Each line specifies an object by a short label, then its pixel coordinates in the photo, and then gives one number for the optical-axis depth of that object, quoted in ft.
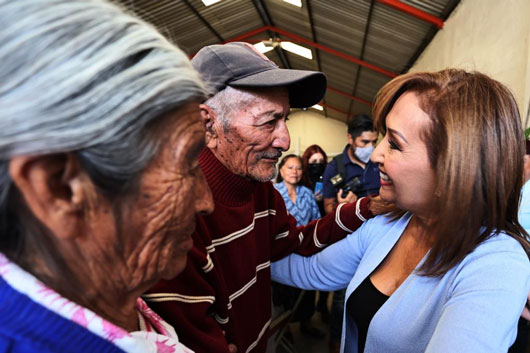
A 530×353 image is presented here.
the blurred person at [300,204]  11.07
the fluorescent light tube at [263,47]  31.09
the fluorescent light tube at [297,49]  30.25
